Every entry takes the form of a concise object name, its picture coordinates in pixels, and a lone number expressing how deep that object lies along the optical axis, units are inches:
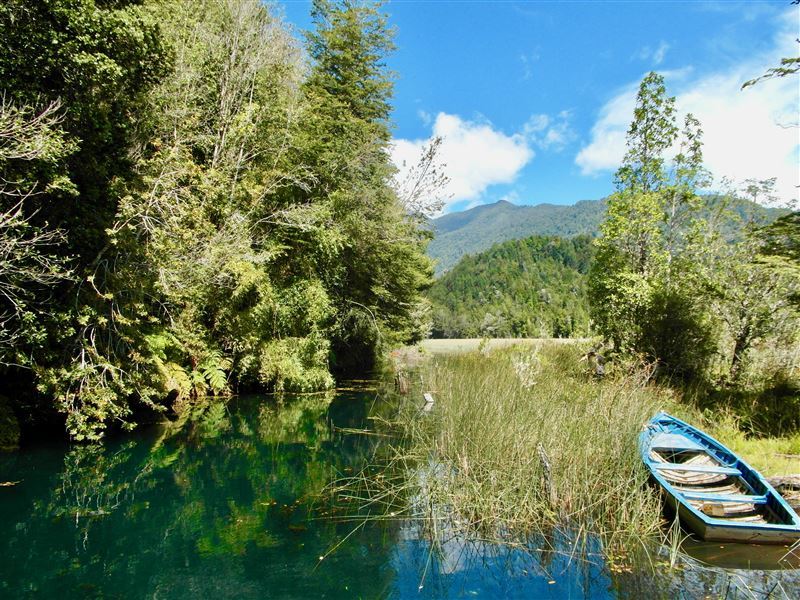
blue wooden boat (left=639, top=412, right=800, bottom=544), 186.4
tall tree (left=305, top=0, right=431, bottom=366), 676.1
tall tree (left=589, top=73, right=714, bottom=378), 406.3
